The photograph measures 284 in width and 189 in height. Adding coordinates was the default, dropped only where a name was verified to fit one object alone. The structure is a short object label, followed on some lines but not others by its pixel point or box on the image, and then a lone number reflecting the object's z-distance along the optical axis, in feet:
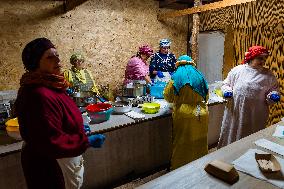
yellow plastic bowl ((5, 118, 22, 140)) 8.22
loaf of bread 5.26
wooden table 5.17
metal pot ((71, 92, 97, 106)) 11.83
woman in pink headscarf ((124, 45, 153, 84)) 18.74
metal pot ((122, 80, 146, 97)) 13.32
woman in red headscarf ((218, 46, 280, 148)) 11.71
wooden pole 21.38
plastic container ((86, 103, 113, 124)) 10.16
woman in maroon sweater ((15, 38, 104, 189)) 5.47
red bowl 10.58
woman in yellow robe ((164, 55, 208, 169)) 10.76
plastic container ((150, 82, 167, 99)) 14.39
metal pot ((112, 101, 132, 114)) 11.54
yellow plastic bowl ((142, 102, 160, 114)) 11.76
